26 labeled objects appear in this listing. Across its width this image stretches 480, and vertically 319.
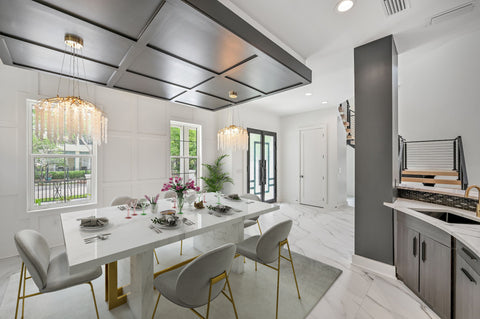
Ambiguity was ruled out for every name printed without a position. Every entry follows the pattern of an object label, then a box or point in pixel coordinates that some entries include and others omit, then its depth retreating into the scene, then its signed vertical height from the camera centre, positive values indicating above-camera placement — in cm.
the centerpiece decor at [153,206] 220 -52
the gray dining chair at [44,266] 135 -83
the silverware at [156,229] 164 -61
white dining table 129 -61
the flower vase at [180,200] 220 -46
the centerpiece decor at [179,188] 219 -33
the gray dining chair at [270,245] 170 -78
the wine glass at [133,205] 212 -50
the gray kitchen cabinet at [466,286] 132 -94
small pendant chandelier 359 +40
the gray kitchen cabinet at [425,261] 164 -101
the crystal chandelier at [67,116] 175 +42
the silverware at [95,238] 145 -60
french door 583 -16
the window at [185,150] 458 +24
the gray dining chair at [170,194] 330 -59
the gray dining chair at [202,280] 119 -77
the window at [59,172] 293 -19
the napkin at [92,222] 171 -56
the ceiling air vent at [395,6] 189 +153
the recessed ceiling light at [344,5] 186 +152
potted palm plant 493 -47
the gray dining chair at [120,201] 281 -60
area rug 177 -142
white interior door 574 -22
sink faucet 171 -45
